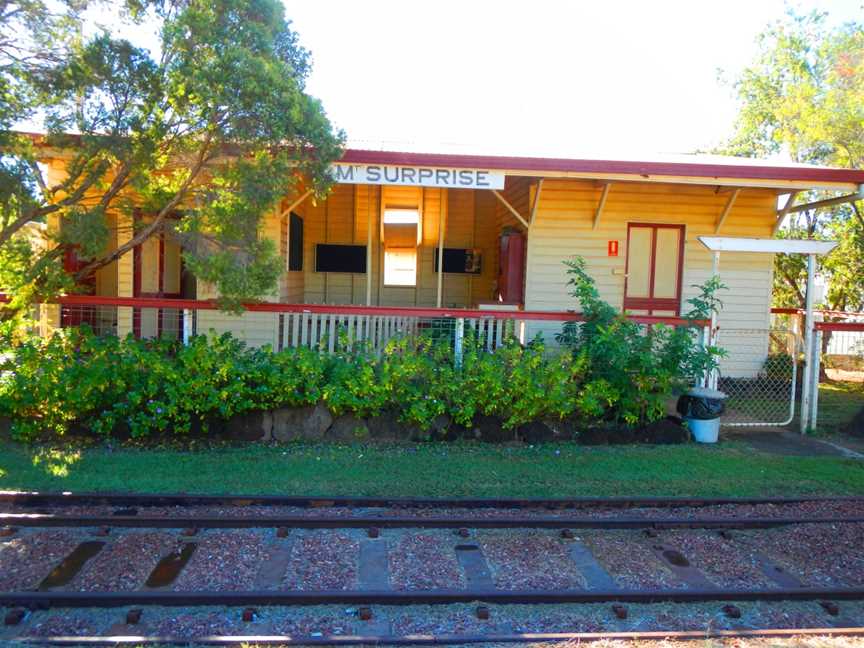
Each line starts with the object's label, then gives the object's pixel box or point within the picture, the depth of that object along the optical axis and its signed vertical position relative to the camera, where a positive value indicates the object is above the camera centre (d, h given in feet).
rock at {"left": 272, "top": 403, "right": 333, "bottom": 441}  27.48 -5.57
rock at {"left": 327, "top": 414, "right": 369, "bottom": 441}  27.50 -5.78
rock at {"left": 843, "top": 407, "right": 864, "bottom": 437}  30.68 -5.52
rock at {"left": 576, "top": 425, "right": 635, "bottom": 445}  28.07 -5.77
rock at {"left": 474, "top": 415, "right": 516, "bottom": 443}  27.91 -5.69
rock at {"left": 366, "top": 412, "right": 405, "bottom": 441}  27.61 -5.63
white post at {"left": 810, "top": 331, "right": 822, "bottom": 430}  31.01 -4.06
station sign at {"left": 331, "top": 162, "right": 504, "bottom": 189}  31.07 +4.88
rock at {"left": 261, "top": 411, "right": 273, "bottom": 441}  27.43 -5.67
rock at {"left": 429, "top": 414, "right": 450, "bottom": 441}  27.68 -5.51
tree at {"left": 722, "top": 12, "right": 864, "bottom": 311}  44.19 +13.06
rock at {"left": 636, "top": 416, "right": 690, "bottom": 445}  28.50 -5.68
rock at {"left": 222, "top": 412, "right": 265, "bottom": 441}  27.09 -5.80
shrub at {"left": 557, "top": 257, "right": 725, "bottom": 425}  27.86 -2.70
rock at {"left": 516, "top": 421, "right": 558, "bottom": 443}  27.99 -5.74
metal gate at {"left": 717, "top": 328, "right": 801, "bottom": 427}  32.53 -4.26
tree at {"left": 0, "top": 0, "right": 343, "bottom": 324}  23.12 +5.13
